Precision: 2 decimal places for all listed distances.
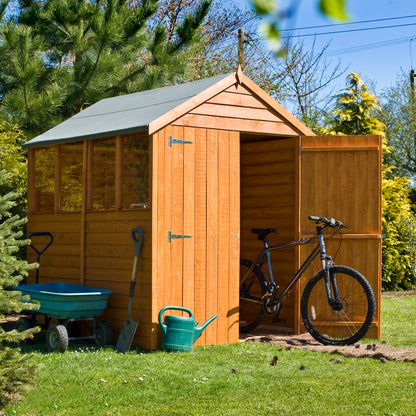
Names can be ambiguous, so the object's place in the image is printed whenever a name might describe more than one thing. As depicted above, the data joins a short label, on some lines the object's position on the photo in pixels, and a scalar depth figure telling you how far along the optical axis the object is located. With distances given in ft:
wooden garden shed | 22.21
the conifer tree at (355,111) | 51.72
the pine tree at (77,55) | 34.81
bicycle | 22.95
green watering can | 21.21
